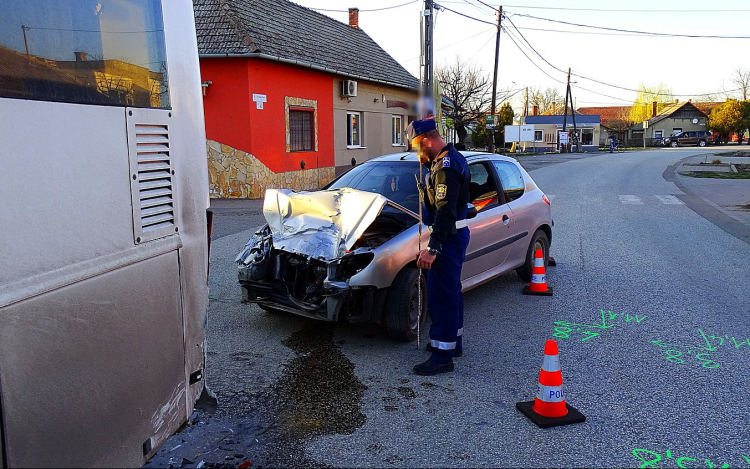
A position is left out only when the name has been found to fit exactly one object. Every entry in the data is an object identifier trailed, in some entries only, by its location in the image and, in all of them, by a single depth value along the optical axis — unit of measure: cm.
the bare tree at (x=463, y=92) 4309
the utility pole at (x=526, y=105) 8512
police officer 434
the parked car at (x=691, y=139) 7081
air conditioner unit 2012
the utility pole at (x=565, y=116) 5708
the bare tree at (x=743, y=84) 8706
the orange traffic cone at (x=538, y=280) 655
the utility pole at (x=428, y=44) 1784
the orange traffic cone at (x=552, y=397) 367
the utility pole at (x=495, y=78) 3381
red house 1563
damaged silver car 485
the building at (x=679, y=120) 8550
